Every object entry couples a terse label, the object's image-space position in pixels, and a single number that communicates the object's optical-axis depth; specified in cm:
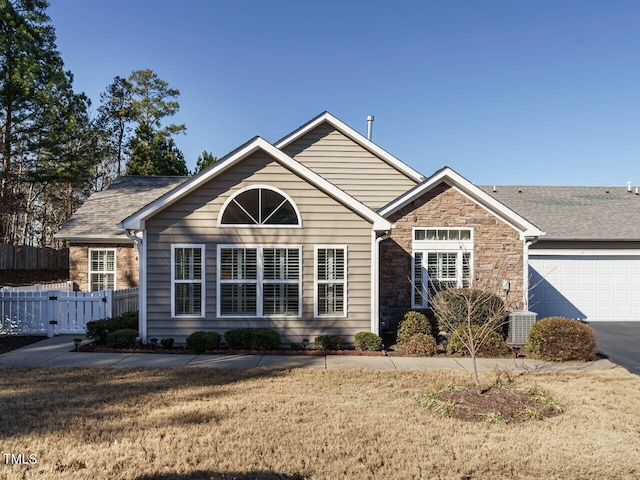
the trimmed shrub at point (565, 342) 970
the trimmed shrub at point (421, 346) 1018
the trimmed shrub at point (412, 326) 1079
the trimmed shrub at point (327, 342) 1033
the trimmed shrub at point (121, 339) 1023
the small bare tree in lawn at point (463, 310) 1075
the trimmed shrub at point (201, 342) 1001
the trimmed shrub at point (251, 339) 1009
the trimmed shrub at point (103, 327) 1066
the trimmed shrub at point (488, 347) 1019
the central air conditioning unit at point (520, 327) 1128
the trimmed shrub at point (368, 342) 1030
